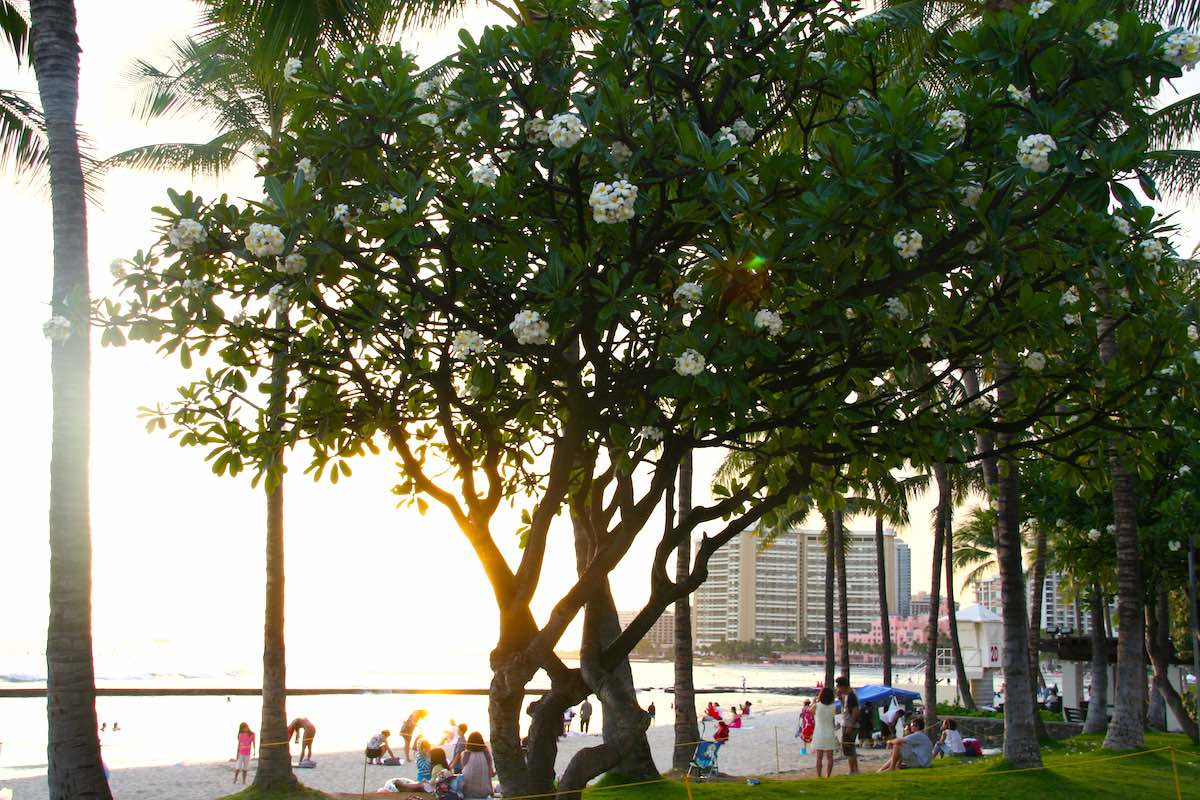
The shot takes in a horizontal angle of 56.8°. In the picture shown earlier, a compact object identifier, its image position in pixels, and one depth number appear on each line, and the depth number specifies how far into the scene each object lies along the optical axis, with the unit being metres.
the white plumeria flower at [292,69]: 7.38
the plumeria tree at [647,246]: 6.47
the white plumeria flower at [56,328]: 7.57
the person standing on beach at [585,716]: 43.44
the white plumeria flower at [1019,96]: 6.57
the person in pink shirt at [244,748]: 22.78
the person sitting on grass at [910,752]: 18.58
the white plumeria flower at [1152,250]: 7.17
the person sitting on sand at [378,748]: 24.34
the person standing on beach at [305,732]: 26.56
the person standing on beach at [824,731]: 18.38
